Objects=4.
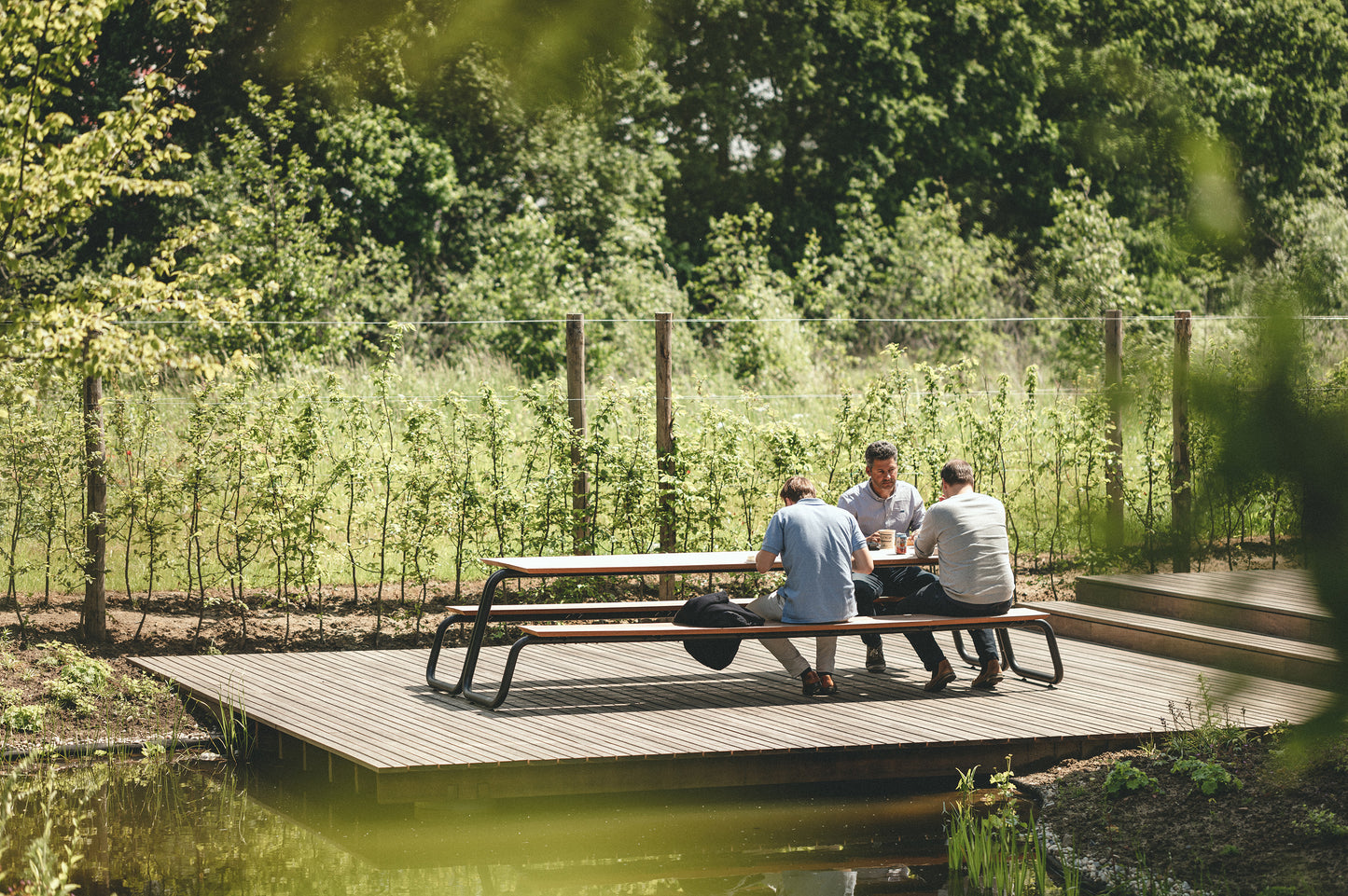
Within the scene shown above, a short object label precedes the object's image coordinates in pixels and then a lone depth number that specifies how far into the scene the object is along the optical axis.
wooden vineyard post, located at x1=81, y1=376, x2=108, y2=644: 16.50
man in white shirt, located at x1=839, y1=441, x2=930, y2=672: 15.29
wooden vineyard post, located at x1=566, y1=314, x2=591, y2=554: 18.22
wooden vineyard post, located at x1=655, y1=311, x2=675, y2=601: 18.42
